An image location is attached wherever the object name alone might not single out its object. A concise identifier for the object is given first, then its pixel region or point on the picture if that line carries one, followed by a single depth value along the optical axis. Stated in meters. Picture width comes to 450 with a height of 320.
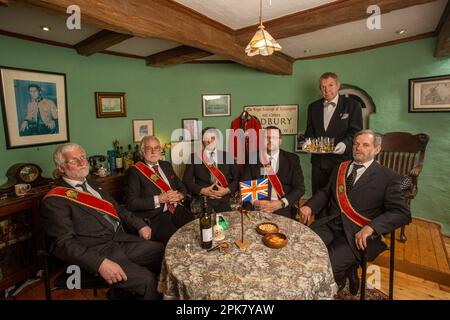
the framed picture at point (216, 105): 4.36
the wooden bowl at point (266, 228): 1.60
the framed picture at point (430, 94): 3.10
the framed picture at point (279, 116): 4.32
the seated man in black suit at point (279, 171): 2.44
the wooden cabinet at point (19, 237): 2.10
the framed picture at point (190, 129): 4.26
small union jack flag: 1.71
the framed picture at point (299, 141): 4.32
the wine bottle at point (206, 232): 1.41
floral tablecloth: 1.11
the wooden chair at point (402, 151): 2.93
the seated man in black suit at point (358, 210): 1.78
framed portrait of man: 2.40
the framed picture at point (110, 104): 3.23
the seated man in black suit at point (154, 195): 2.31
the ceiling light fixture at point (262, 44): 1.57
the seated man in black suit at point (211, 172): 2.75
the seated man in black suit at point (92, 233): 1.57
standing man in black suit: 2.65
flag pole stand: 1.43
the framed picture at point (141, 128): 3.70
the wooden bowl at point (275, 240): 1.41
